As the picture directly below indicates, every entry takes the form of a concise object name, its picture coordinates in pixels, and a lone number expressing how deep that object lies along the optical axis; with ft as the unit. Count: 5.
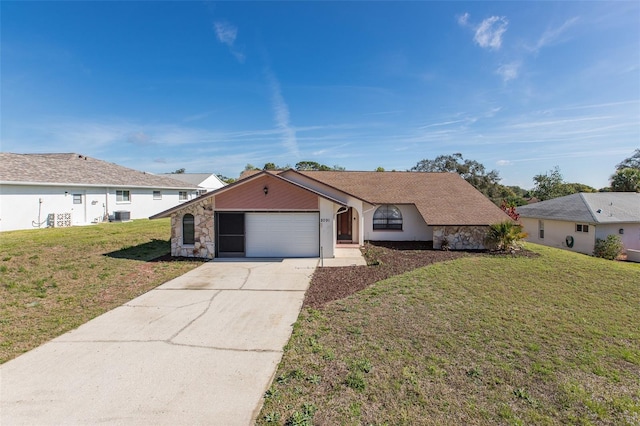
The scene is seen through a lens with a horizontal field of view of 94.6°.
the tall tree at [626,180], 101.91
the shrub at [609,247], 56.44
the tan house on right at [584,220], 61.36
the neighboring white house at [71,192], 55.36
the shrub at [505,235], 44.14
